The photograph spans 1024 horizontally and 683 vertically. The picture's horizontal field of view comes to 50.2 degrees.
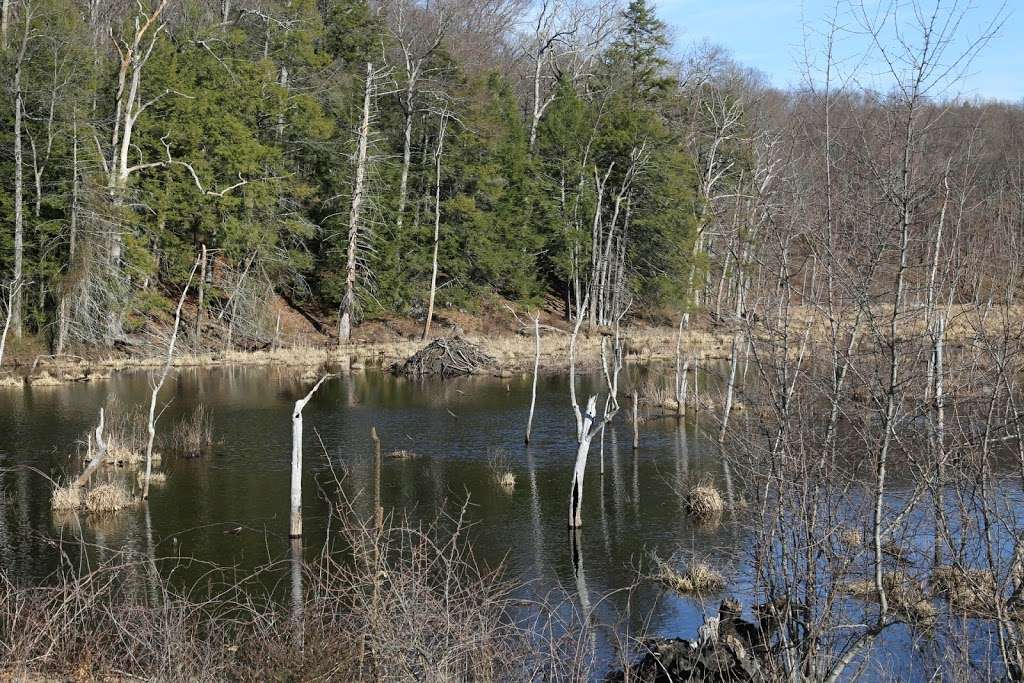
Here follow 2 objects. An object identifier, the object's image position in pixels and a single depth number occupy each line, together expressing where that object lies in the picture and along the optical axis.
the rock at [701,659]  10.45
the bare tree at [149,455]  18.69
